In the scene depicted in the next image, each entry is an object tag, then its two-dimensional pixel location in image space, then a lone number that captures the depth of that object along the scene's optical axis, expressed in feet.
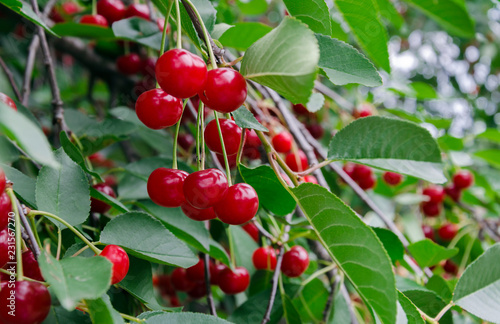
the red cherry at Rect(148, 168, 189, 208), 1.19
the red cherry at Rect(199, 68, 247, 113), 1.06
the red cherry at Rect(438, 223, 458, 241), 2.32
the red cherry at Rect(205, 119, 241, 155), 1.21
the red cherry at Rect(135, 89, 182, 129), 1.15
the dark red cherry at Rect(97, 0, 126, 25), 1.84
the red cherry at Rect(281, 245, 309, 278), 1.45
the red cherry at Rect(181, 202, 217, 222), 1.21
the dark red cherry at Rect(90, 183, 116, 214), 1.40
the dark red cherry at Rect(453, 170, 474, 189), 2.35
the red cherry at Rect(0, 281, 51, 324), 1.00
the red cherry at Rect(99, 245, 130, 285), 1.08
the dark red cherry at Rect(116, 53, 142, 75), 2.06
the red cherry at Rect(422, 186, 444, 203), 2.46
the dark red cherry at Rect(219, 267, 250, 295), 1.49
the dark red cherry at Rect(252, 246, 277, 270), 1.56
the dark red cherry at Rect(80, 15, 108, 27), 1.75
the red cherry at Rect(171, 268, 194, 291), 1.70
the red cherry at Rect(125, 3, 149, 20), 1.68
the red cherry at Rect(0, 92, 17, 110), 1.14
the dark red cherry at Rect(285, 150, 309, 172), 1.71
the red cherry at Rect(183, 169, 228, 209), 1.13
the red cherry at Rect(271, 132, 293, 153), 1.73
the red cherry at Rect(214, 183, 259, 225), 1.16
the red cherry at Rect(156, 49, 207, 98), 1.06
